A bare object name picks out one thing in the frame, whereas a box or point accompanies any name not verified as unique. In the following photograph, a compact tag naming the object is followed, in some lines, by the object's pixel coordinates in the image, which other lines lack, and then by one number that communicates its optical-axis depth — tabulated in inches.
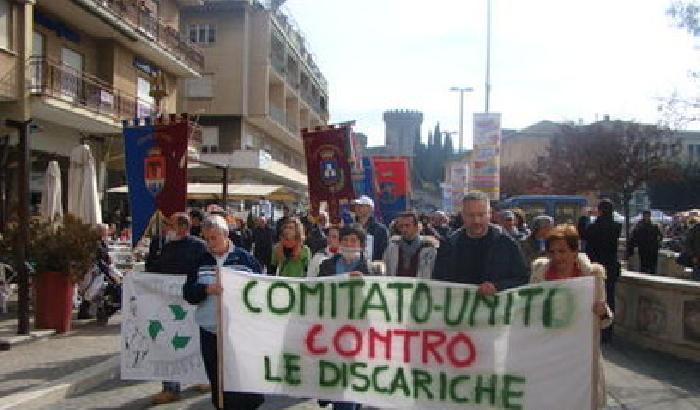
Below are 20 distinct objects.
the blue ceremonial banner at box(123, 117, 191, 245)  447.5
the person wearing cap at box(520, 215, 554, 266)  438.0
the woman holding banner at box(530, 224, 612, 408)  224.5
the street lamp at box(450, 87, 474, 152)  2495.1
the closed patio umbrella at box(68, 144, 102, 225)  576.7
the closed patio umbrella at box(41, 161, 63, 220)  600.1
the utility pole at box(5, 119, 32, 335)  411.7
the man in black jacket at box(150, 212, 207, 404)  304.3
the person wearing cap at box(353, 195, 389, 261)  419.8
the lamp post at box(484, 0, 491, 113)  1626.5
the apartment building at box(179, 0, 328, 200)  1968.5
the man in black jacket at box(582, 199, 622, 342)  442.0
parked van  1152.2
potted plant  437.7
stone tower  6432.1
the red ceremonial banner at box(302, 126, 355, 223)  589.0
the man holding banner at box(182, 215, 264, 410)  243.3
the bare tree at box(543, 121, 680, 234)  1699.1
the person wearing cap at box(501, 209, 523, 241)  517.7
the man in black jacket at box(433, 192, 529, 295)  224.5
